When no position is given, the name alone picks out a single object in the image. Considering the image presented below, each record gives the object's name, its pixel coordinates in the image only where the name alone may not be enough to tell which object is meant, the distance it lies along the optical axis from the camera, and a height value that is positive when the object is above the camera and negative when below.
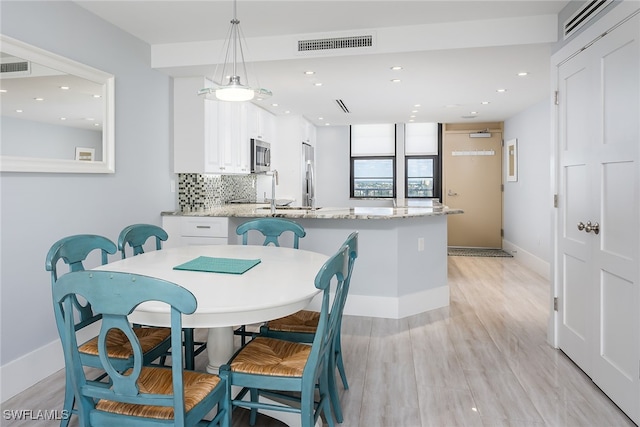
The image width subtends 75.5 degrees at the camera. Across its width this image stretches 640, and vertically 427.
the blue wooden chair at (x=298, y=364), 1.56 -0.64
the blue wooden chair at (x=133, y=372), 1.25 -0.54
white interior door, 2.07 -0.06
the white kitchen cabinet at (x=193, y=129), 4.02 +0.76
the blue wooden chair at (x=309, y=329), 1.97 -0.64
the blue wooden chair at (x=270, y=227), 2.88 -0.15
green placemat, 2.02 -0.31
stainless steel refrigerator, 6.73 +0.50
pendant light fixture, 2.41 +0.74
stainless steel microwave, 5.26 +0.66
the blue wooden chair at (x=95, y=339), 1.77 -0.62
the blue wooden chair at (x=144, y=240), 2.12 -0.21
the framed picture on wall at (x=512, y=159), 6.61 +0.75
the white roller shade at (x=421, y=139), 7.63 +1.22
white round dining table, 1.50 -0.34
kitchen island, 3.70 -0.37
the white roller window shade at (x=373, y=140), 7.71 +1.22
